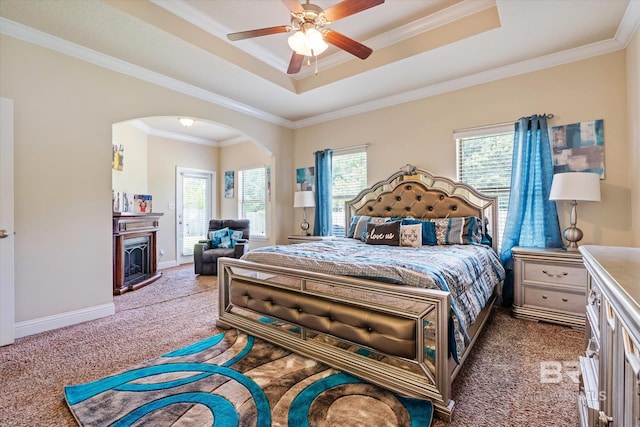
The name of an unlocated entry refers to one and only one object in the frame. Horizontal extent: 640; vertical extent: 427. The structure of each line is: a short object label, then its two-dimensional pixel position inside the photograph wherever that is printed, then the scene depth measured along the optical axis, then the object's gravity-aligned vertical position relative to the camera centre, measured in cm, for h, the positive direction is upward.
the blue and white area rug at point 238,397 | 150 -108
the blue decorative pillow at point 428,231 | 323 -23
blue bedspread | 170 -39
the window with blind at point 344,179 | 454 +51
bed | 159 -58
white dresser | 64 -41
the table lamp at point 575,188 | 264 +20
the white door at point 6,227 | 242 -12
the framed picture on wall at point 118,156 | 471 +93
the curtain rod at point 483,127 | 331 +100
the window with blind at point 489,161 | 338 +60
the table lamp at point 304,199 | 471 +20
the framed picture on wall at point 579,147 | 287 +65
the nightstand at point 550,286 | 263 -72
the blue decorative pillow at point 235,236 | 534 -46
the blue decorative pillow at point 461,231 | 317 -23
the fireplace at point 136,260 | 433 -76
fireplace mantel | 398 -53
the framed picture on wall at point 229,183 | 678 +67
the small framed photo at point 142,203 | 527 +17
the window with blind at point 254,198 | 629 +30
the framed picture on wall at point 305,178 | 506 +59
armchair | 497 -73
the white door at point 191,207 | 621 +11
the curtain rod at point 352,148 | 442 +101
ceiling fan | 205 +142
